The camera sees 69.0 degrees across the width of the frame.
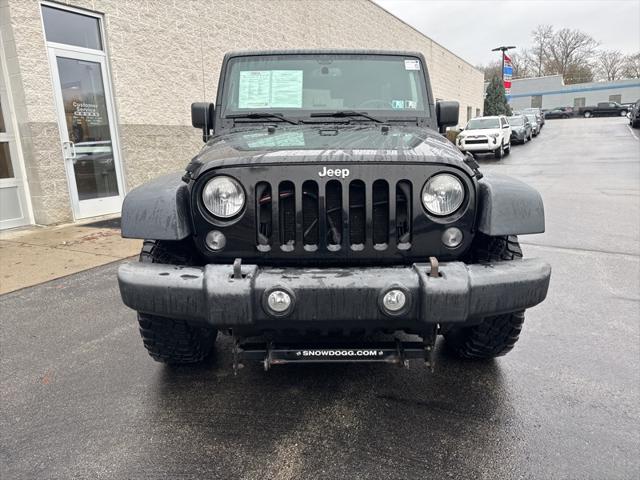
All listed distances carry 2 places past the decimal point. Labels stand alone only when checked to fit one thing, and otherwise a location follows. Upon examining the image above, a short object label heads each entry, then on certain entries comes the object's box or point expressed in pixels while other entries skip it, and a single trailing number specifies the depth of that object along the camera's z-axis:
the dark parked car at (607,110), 46.38
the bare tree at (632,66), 66.50
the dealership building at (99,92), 6.71
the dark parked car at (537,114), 33.41
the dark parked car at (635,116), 27.48
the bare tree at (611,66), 68.06
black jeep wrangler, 1.93
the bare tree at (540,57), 70.75
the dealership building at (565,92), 60.97
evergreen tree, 36.16
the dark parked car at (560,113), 52.75
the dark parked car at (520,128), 24.20
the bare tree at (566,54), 68.56
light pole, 41.56
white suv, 18.64
